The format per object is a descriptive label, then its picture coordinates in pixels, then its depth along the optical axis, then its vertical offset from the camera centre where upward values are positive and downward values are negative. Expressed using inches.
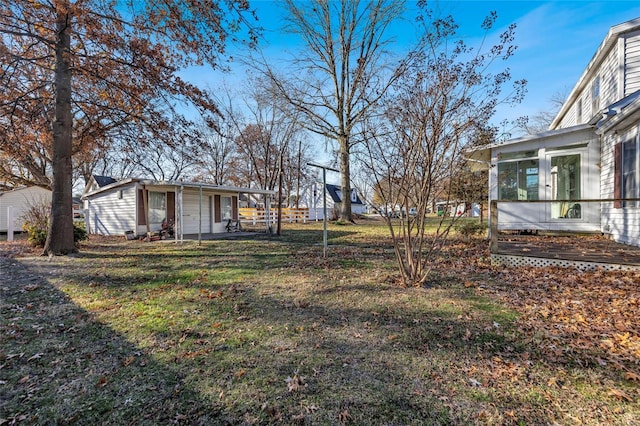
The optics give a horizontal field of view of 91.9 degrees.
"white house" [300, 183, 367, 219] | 1624.0 +68.6
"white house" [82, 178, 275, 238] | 545.0 +5.2
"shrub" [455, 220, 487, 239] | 391.5 -27.0
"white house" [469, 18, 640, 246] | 294.4 +50.3
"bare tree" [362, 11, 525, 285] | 186.2 +54.9
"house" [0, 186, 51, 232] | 716.7 +19.2
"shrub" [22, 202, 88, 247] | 401.7 -24.5
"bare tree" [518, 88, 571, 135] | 1256.2 +398.1
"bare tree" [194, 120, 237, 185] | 1280.8 +195.0
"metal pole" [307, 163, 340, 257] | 295.4 +37.1
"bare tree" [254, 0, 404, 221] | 685.3 +366.4
